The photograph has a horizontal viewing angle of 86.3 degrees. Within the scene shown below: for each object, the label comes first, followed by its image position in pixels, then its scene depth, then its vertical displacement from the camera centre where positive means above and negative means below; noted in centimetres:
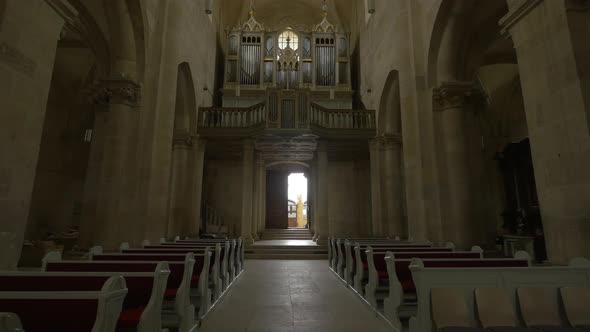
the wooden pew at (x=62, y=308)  190 -52
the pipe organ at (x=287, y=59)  1689 +889
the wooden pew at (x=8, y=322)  135 -43
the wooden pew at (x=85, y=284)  251 -50
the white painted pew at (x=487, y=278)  301 -52
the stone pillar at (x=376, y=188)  1228 +138
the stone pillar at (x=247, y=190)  1279 +133
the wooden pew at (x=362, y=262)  548 -70
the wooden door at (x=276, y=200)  1930 +140
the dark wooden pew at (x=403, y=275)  374 -67
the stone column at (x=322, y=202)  1274 +85
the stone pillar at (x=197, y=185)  1252 +152
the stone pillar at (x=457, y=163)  734 +145
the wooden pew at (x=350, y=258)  628 -72
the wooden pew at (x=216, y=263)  503 -71
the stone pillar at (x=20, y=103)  344 +136
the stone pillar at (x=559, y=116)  368 +133
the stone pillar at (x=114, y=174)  694 +109
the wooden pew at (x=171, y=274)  336 -59
